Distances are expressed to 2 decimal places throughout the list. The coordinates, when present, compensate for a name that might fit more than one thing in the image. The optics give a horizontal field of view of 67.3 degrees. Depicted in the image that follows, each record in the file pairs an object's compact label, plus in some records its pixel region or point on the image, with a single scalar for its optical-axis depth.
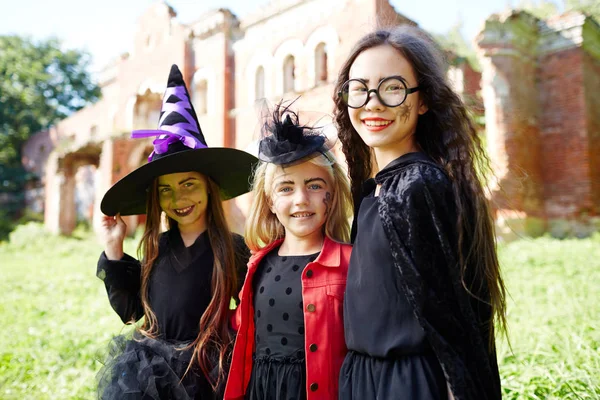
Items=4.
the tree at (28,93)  27.47
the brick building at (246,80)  11.14
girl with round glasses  1.42
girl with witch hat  2.15
